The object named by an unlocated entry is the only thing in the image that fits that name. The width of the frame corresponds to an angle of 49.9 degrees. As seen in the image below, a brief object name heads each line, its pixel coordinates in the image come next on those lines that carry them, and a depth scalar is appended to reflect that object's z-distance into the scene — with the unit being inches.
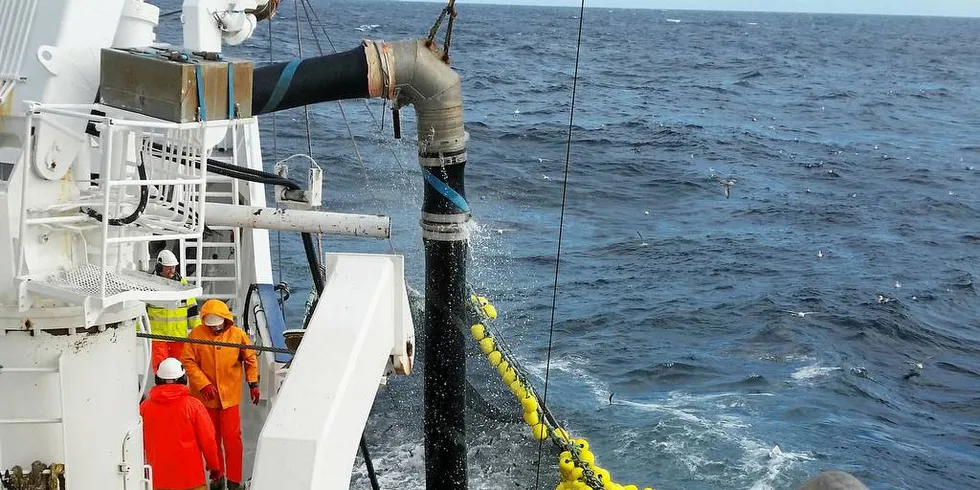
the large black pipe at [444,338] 278.1
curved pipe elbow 257.8
